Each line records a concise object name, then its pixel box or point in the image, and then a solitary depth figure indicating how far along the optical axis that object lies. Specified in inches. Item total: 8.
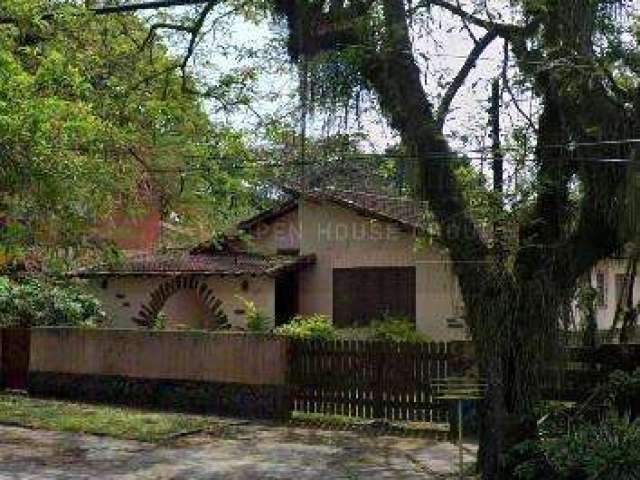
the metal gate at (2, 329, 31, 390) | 716.7
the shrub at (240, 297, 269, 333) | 819.4
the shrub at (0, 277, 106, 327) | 780.0
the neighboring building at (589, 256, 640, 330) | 959.2
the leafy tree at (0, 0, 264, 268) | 509.7
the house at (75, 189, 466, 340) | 844.0
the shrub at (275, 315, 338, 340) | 703.7
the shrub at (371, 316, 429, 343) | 777.6
